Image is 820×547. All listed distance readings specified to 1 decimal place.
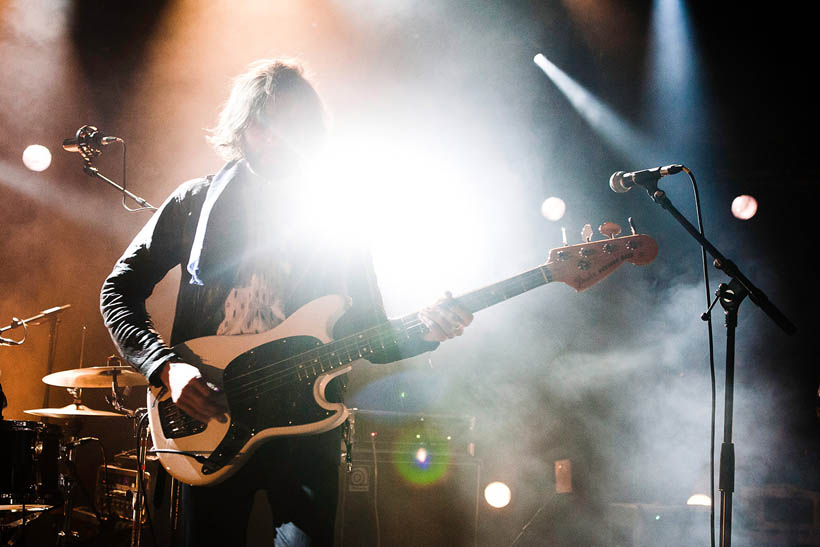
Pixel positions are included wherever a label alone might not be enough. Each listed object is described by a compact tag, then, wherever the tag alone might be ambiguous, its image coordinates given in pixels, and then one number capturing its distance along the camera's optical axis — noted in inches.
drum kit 149.5
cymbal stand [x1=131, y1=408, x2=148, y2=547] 78.3
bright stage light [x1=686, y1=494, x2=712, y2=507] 171.0
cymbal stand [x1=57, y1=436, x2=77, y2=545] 161.9
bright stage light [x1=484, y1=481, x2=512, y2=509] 149.2
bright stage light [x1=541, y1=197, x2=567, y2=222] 209.6
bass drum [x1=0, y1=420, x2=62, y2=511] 149.3
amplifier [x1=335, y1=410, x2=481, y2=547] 125.2
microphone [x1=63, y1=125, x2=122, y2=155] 126.5
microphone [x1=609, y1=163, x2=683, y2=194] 96.7
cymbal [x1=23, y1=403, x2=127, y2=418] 161.6
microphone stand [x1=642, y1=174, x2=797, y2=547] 87.5
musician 62.5
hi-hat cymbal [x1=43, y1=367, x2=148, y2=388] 153.7
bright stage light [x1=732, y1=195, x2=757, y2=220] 207.6
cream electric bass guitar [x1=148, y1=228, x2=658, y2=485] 64.2
